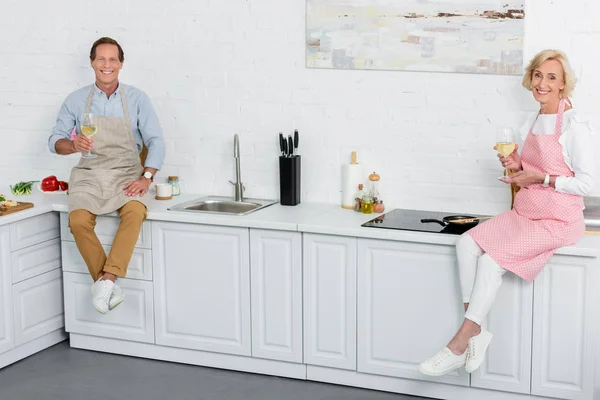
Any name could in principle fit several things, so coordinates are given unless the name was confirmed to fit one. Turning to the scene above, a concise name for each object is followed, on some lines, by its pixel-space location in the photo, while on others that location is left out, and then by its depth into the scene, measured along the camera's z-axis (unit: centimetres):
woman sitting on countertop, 398
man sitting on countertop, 466
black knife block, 486
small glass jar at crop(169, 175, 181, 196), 518
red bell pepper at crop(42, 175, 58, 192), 532
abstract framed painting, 445
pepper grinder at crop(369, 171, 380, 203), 473
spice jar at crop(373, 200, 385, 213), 470
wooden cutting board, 473
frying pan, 434
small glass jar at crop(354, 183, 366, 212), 474
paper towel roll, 480
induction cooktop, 430
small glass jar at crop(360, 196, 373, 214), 468
